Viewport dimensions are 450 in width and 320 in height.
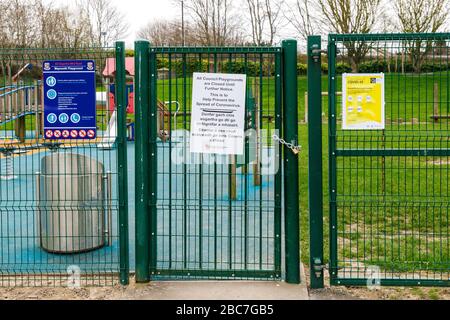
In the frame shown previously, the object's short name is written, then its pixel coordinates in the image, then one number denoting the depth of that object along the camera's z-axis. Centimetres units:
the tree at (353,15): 3064
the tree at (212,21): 3341
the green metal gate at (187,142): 516
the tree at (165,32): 3834
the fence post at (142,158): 515
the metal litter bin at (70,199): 597
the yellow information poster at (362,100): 490
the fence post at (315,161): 503
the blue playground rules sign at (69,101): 515
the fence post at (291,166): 509
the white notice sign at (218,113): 516
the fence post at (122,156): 510
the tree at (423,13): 2566
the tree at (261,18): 3381
